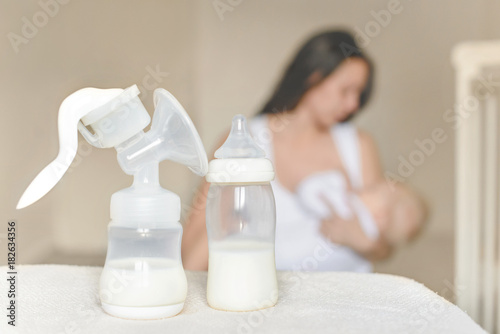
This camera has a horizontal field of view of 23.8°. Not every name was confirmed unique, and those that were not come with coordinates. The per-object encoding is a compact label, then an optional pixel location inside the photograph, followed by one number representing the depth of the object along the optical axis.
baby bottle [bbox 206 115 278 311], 0.87
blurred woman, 2.18
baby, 2.22
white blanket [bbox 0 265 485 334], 0.81
